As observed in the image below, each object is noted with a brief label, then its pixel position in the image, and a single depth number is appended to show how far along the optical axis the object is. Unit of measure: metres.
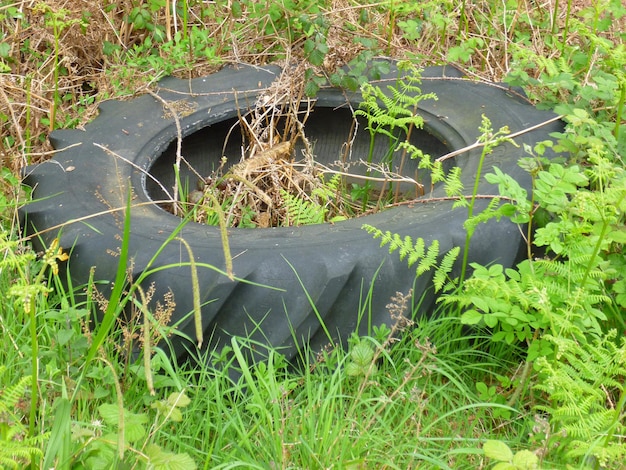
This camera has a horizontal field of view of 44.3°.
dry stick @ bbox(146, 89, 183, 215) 2.68
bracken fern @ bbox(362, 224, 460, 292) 2.10
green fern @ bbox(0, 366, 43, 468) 1.36
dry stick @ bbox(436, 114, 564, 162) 2.63
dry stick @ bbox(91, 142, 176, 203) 2.68
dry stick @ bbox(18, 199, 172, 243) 2.29
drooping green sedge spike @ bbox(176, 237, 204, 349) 1.35
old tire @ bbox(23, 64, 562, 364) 2.09
